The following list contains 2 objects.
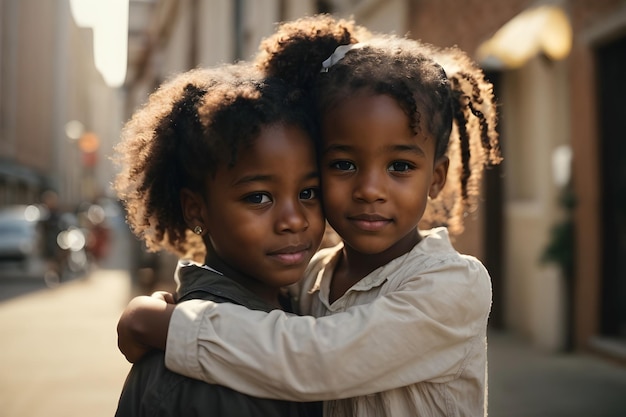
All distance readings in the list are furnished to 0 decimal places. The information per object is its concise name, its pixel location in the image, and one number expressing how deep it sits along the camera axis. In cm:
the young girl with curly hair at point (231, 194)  103
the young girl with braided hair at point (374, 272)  102
